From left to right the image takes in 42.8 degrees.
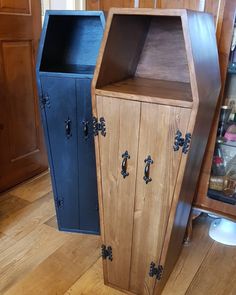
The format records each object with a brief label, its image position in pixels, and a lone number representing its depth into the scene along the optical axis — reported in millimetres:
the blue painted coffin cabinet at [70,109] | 1437
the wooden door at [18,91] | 1931
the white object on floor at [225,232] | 1730
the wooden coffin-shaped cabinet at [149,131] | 1021
